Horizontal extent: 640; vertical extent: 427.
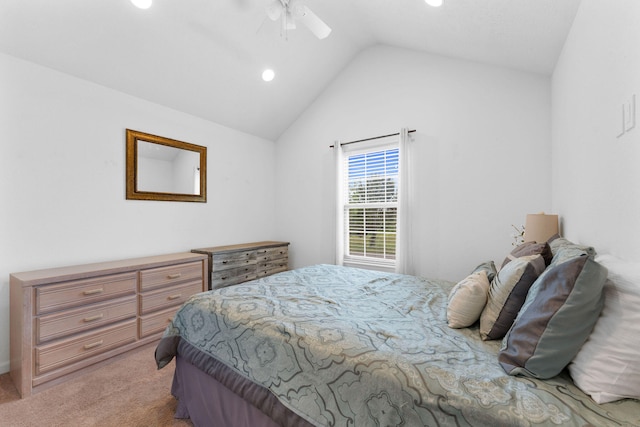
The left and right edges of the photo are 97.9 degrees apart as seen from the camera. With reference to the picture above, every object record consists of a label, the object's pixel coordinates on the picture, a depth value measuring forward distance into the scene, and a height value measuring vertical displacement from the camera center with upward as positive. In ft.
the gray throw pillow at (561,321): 2.83 -1.10
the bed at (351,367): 2.67 -1.80
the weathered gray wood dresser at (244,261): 10.41 -1.86
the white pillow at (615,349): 2.46 -1.25
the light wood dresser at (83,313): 6.31 -2.50
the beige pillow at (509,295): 3.82 -1.14
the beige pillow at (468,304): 4.42 -1.43
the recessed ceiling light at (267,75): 9.93 +5.10
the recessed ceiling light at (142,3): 6.19 +4.80
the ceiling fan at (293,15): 6.95 +5.17
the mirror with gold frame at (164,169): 9.32 +1.77
